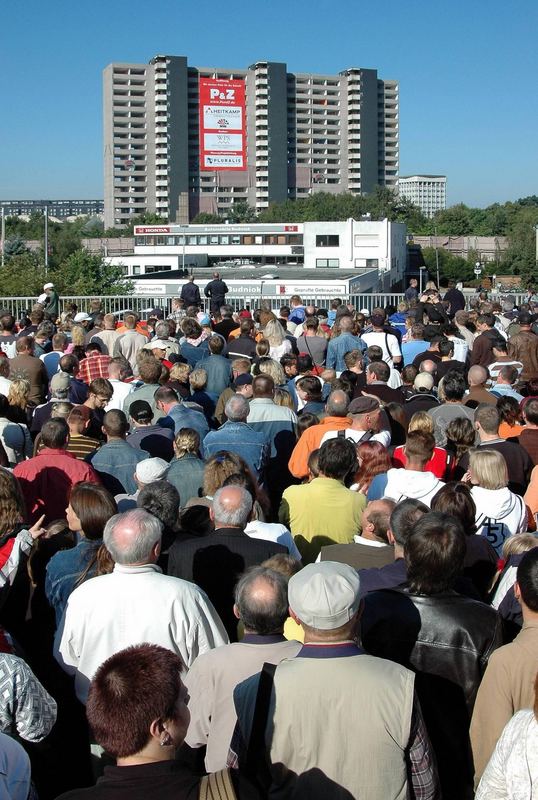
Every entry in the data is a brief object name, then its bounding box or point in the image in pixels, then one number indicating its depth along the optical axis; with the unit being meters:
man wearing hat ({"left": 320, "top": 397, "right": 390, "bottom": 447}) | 7.19
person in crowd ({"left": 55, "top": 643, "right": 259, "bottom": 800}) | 2.50
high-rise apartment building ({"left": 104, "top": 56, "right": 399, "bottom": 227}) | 161.38
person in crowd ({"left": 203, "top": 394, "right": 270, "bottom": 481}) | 7.20
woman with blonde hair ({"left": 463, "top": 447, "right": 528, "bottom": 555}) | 5.67
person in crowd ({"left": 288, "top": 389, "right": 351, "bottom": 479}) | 7.25
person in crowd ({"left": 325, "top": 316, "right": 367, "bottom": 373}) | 11.07
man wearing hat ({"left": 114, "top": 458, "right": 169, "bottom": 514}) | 5.86
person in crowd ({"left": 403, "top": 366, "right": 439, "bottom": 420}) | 8.55
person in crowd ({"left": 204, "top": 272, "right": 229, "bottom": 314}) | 18.58
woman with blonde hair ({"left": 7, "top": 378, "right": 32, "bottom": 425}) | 7.77
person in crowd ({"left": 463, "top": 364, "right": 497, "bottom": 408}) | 8.52
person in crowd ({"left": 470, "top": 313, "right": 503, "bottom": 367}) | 11.43
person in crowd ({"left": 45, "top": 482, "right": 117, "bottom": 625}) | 4.57
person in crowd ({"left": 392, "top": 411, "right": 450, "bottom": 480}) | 6.62
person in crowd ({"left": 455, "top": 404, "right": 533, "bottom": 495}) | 6.89
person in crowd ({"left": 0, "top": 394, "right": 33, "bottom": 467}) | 7.15
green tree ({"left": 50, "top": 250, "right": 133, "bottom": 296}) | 26.88
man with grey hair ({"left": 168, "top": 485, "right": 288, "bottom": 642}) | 4.76
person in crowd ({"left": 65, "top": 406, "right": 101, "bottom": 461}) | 6.96
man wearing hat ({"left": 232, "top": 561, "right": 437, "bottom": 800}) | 3.03
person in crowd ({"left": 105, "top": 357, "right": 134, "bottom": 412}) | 8.73
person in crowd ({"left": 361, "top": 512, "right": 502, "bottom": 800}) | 3.62
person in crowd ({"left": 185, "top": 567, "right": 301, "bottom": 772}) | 3.57
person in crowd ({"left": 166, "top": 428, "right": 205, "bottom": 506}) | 6.36
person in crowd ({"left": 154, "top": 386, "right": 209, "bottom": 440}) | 7.72
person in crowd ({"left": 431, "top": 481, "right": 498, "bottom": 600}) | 4.96
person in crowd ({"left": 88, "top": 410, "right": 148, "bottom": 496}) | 6.61
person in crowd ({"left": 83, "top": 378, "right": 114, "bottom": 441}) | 7.97
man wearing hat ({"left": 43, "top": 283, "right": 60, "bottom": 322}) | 16.31
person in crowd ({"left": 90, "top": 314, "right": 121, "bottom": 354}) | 11.77
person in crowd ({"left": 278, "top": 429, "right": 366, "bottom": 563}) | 5.78
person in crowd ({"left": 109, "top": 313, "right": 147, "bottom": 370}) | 11.74
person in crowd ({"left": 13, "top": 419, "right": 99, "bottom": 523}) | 6.21
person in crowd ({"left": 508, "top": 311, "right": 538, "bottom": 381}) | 10.99
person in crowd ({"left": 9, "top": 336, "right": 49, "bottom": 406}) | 9.63
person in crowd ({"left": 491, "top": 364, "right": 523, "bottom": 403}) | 8.94
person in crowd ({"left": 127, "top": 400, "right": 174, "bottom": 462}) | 7.39
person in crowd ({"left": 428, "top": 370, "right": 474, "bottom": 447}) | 7.79
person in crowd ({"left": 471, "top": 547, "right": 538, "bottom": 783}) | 3.36
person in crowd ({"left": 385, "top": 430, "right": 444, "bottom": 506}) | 6.04
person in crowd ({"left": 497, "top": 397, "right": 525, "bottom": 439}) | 7.72
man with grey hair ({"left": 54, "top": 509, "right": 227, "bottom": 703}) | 4.01
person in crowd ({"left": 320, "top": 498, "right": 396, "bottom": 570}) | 4.77
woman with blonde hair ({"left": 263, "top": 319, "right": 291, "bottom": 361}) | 11.24
